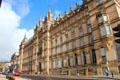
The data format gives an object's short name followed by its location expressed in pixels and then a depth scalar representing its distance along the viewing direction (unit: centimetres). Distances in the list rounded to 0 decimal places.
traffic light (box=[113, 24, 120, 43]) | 513
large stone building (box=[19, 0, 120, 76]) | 2411
